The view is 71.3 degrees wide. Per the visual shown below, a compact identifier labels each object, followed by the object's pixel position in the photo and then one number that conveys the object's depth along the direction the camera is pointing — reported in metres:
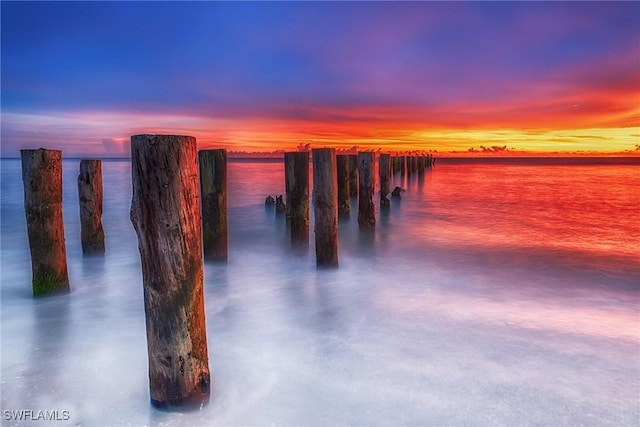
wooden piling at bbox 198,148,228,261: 5.81
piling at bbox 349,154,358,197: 13.27
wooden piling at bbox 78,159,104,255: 6.19
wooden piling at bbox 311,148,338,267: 5.36
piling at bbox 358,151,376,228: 9.05
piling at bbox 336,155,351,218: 9.84
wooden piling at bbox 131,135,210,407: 2.33
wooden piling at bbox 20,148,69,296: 4.34
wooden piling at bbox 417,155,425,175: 31.39
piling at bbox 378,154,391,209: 13.13
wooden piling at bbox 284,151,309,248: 6.97
